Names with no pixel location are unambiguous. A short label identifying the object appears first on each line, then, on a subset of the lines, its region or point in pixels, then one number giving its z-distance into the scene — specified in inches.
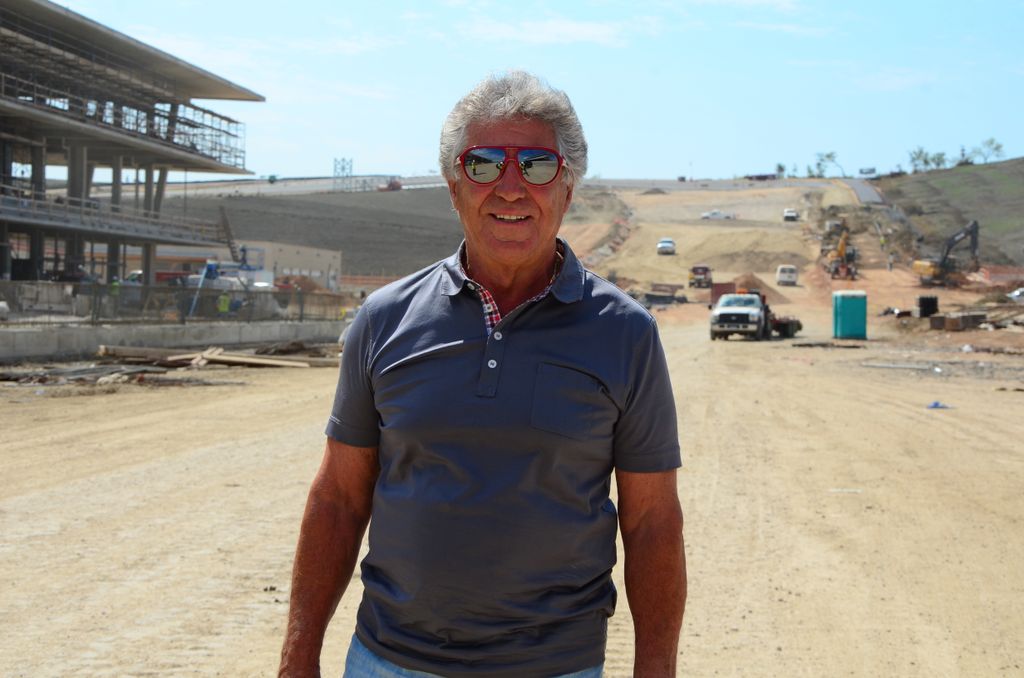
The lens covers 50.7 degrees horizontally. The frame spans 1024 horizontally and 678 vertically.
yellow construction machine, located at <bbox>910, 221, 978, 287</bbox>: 2947.1
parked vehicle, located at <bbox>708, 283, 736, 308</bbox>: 2472.6
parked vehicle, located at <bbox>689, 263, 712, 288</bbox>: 3112.7
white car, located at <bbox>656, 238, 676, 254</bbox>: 3794.3
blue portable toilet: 1744.6
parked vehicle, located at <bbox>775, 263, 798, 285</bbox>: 3198.8
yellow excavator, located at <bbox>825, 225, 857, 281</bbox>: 3161.9
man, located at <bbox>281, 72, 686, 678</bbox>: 102.1
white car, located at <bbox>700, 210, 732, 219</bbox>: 4849.9
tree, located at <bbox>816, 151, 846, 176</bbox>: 7116.1
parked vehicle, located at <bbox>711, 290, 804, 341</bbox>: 1732.3
